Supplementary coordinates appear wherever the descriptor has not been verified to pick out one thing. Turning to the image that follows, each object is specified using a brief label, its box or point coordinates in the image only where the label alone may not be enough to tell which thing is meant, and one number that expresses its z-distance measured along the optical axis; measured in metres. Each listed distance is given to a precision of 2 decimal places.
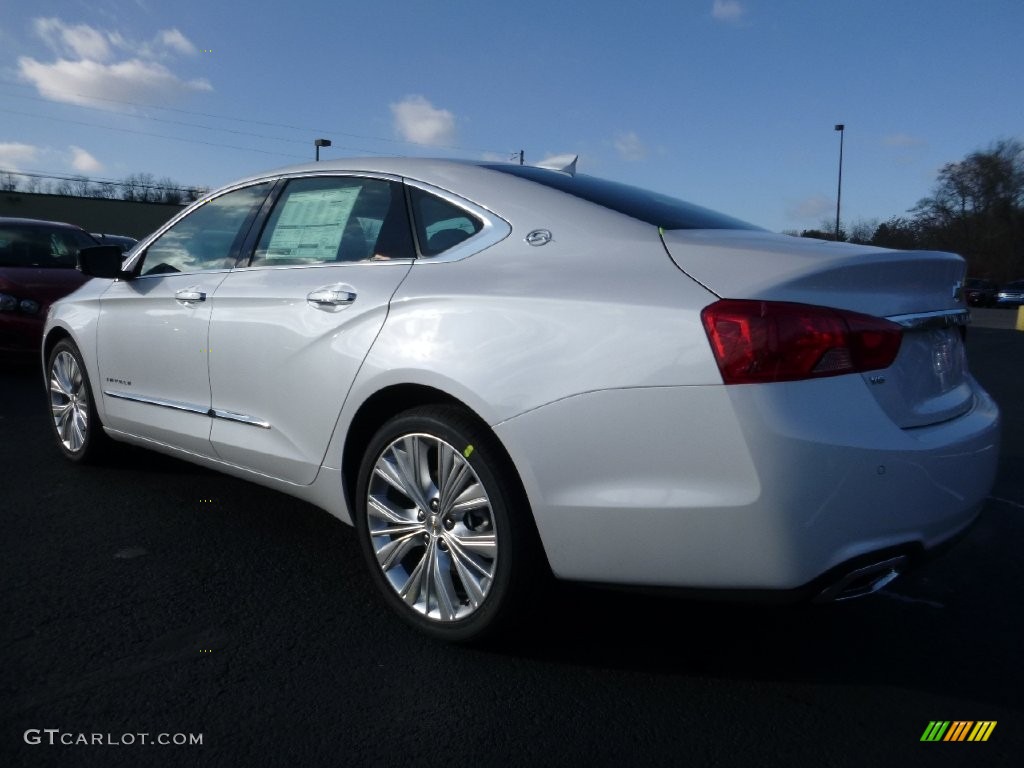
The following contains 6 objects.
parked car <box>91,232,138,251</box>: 13.98
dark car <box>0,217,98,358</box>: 8.19
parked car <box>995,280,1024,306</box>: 42.46
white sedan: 2.16
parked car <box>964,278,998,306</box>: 43.91
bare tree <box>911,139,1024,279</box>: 61.72
